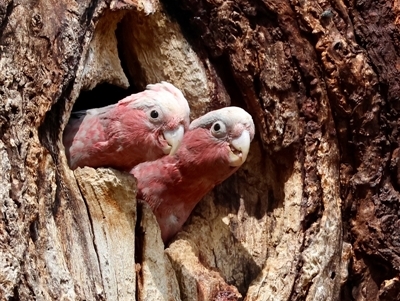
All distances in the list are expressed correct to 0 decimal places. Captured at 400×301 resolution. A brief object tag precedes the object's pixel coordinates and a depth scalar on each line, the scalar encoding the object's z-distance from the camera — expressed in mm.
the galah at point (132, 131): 3492
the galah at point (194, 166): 3701
